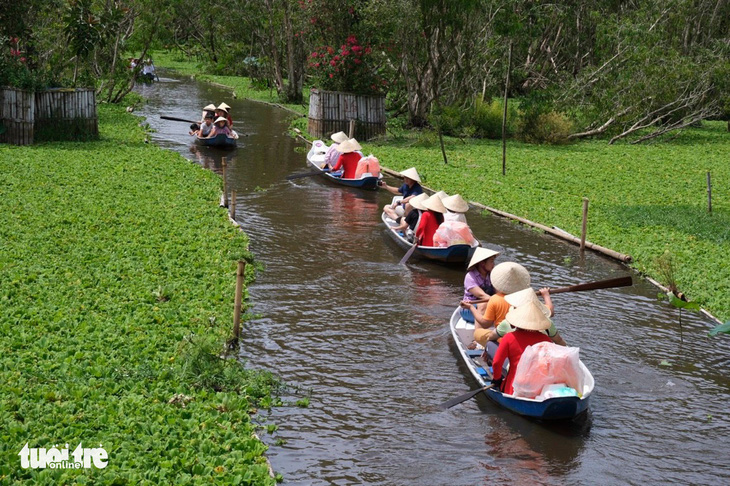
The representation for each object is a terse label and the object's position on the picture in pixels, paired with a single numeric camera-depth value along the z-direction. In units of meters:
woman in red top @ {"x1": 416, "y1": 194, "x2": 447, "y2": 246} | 15.22
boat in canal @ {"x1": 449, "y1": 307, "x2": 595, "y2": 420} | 8.84
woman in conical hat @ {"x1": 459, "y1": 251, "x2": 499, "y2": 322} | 11.55
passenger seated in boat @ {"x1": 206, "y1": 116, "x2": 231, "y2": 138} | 25.69
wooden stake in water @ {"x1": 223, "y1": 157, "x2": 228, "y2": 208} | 17.72
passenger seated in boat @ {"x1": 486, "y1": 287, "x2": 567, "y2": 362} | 9.53
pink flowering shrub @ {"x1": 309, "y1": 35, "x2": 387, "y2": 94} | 27.58
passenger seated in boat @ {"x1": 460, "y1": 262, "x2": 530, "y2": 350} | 10.35
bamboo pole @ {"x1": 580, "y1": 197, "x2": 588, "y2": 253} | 14.98
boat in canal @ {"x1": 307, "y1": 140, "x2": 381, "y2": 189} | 20.78
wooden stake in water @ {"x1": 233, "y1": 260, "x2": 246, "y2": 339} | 10.19
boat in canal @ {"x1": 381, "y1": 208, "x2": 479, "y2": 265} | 14.61
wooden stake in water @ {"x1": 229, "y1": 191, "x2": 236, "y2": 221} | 16.39
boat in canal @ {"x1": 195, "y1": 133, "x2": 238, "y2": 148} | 25.84
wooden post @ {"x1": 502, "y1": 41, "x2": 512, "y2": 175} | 21.70
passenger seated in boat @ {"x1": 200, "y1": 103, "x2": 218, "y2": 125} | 27.19
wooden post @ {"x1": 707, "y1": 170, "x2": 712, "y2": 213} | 17.75
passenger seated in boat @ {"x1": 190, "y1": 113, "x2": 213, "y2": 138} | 26.64
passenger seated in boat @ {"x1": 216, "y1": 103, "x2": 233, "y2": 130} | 26.62
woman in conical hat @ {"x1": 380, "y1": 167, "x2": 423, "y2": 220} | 17.31
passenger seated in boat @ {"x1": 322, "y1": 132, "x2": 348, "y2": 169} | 22.03
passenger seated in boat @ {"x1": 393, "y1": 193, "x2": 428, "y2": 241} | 15.64
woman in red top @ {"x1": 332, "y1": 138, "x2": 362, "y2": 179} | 21.52
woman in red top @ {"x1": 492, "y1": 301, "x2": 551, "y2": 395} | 9.21
